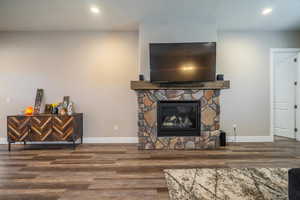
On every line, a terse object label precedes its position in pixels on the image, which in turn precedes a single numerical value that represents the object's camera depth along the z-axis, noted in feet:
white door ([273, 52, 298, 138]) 16.67
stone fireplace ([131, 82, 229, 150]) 13.20
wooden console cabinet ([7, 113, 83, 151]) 13.08
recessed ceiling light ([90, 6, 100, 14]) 11.35
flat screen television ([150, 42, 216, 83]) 12.65
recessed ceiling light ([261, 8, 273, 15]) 11.72
